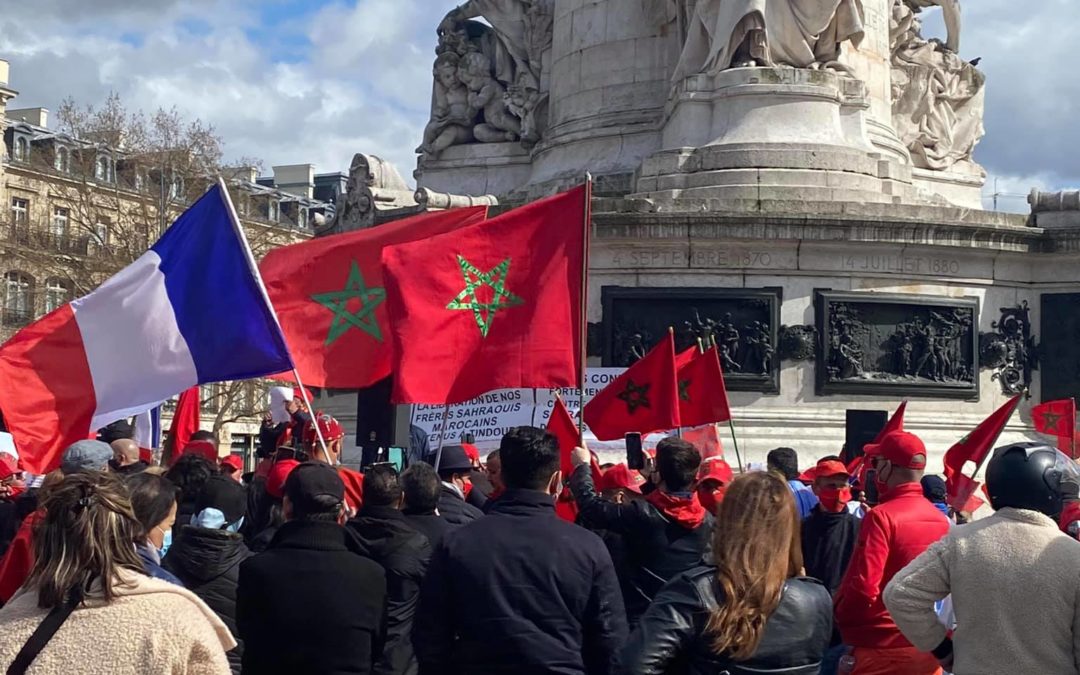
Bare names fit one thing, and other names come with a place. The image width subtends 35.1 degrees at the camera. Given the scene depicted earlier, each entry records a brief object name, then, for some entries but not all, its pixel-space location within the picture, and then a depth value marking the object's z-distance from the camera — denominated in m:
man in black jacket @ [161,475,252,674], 6.80
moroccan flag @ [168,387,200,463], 12.63
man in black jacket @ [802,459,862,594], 8.32
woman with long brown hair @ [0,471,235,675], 4.07
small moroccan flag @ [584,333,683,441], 11.77
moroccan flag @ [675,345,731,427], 13.21
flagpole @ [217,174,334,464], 8.94
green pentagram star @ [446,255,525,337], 10.23
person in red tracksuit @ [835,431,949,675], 6.31
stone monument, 19.45
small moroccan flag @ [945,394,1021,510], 10.70
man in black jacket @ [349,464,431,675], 6.91
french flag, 9.38
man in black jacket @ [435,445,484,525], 8.32
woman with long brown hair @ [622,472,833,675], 4.85
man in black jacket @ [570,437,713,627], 6.89
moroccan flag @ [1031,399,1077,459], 16.50
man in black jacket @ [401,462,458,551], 7.38
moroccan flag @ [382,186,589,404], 10.03
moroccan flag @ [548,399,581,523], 11.02
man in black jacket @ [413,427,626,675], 5.61
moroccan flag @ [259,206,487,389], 10.62
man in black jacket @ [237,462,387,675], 5.88
